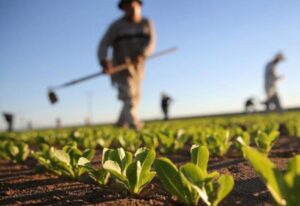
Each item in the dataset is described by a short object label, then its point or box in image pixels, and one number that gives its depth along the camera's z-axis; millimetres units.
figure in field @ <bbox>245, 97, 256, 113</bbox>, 17961
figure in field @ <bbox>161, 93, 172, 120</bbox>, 17578
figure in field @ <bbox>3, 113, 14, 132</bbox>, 15727
